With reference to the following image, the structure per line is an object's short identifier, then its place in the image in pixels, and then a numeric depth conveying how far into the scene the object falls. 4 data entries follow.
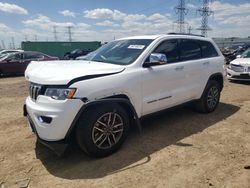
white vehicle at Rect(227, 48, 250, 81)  7.56
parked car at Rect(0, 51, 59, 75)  11.27
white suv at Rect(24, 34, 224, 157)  2.51
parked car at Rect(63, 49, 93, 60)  21.85
